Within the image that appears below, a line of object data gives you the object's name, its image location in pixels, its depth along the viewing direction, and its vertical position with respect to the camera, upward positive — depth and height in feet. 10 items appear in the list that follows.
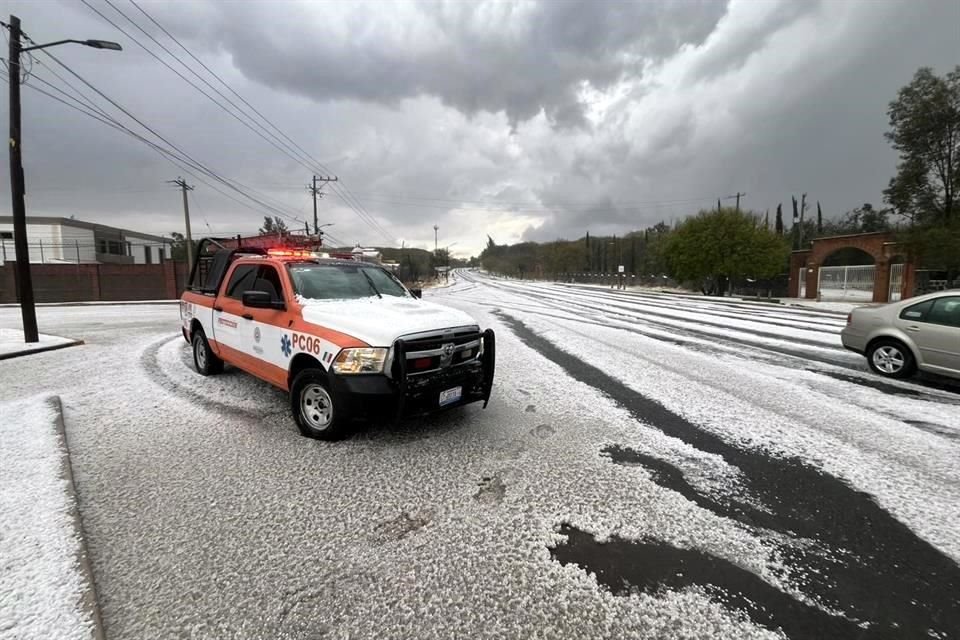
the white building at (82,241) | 129.73 +14.25
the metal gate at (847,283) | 87.45 -1.78
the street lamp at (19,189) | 31.19 +6.33
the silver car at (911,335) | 20.94 -3.14
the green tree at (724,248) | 106.01 +6.79
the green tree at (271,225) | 219.75 +27.46
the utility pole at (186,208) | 119.01 +19.91
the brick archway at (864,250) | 79.20 +3.62
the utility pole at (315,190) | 137.28 +27.14
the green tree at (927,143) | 68.49 +21.19
